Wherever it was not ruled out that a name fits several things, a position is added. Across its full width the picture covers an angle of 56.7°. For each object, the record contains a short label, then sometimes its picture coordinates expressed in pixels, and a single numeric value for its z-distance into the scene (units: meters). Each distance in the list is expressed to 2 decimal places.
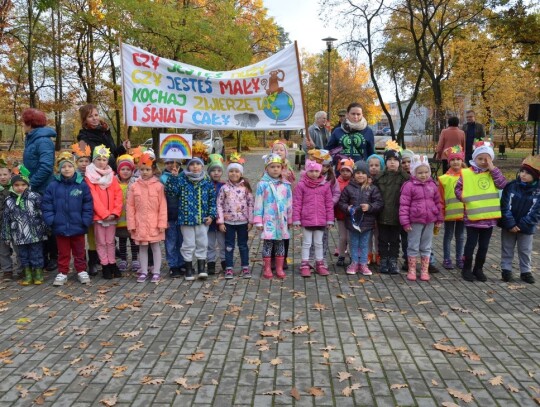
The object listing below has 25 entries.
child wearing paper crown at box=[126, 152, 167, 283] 6.63
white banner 7.10
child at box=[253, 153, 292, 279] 6.85
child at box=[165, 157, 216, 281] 6.69
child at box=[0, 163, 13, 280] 6.99
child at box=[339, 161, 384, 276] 6.91
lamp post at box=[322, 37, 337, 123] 24.92
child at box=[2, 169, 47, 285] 6.61
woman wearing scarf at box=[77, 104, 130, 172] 7.04
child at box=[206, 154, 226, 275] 6.97
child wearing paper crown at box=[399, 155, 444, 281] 6.70
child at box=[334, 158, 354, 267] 7.25
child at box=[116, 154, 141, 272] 6.99
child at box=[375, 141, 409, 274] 6.90
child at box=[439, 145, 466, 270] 7.09
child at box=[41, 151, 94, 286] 6.54
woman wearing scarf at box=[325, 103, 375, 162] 7.69
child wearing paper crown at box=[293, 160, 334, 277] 6.86
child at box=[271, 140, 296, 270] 7.23
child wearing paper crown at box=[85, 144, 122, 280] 6.69
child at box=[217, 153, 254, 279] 6.86
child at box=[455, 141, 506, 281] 6.56
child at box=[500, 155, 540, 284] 6.46
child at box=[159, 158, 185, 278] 6.87
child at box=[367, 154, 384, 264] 7.23
